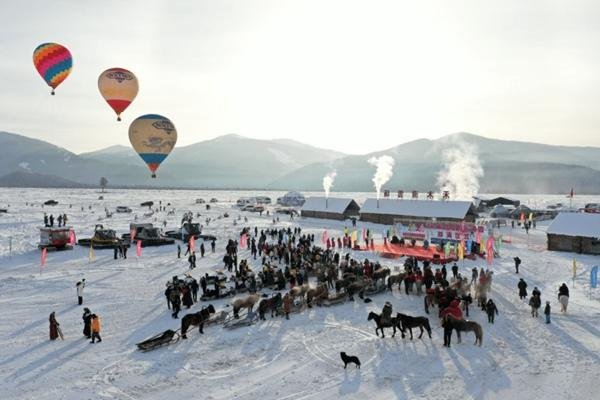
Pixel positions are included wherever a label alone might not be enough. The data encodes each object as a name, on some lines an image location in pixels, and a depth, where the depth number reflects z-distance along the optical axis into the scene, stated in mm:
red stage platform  29984
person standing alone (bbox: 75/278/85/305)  19844
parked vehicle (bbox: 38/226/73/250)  34500
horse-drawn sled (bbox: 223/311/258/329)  16436
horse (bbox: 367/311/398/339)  15266
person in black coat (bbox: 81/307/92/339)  15313
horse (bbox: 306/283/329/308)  18938
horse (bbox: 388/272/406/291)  21594
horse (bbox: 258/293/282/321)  17312
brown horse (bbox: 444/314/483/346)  14352
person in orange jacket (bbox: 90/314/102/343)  14881
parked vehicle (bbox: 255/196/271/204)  107344
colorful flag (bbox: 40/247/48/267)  27688
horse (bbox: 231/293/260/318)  17283
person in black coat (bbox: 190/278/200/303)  20000
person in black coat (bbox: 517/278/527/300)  20031
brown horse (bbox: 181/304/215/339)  15188
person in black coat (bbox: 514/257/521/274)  26453
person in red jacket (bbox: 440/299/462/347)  14363
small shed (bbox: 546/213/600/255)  33719
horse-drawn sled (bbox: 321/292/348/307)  19197
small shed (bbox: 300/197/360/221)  63000
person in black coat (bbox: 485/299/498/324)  16781
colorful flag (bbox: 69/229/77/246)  35625
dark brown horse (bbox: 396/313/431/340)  15039
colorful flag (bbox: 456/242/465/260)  30125
